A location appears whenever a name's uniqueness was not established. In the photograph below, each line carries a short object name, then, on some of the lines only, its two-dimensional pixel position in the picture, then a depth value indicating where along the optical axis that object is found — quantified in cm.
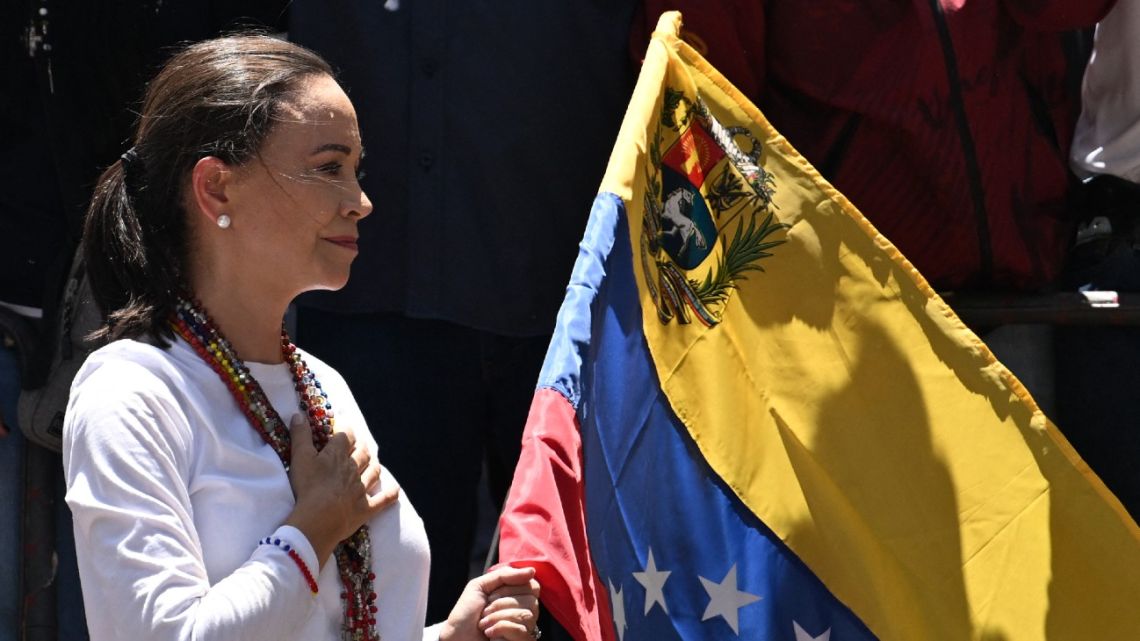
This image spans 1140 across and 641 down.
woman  413
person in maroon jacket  638
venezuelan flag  522
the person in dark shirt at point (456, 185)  670
